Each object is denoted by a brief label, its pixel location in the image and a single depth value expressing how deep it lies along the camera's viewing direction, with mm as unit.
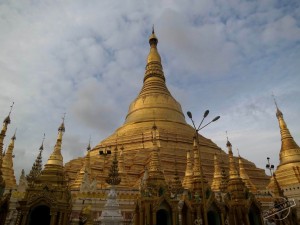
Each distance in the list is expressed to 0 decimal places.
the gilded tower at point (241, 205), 16547
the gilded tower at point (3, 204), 14625
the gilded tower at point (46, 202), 14578
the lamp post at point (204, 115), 11682
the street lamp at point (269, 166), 23388
